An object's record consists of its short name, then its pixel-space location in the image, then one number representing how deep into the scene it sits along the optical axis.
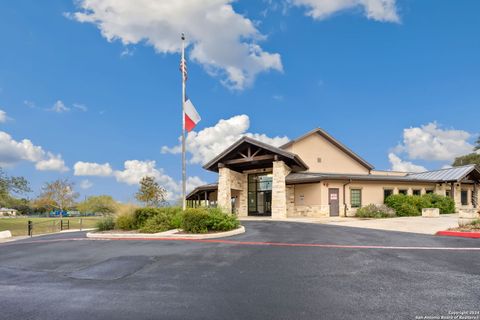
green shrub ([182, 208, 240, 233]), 12.63
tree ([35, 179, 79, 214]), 52.19
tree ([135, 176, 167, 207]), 41.06
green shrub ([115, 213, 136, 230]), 14.44
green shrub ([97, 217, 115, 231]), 15.10
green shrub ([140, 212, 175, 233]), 13.48
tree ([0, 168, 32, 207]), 33.88
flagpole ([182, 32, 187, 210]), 15.50
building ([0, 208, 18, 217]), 87.56
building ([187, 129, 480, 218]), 23.84
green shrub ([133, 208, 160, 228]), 14.42
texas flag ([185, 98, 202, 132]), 16.22
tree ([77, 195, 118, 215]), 77.75
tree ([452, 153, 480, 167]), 49.16
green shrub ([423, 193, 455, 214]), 25.93
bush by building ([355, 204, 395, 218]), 22.88
